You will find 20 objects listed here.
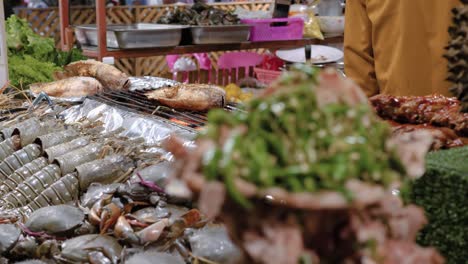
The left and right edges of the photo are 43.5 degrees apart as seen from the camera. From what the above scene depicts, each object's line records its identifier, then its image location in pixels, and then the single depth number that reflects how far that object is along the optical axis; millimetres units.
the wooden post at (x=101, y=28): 4664
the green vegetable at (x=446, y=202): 1317
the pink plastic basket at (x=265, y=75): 6041
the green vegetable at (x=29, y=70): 4281
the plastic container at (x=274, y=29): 5703
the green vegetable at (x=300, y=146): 844
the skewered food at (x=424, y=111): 1954
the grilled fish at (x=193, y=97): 3182
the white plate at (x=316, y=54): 6062
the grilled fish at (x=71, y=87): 3605
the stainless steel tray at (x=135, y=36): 4727
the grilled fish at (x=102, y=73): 3914
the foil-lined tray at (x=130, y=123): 2693
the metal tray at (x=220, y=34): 5191
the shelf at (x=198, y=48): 4848
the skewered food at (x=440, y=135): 1763
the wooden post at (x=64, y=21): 5320
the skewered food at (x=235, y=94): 5219
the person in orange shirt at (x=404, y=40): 3340
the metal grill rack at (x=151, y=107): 2982
